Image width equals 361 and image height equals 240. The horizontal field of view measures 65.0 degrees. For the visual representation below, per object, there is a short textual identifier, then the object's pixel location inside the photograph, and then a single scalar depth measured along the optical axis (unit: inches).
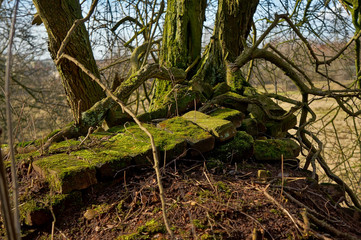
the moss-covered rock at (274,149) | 117.5
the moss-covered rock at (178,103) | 138.5
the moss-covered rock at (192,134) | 101.4
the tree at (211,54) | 154.4
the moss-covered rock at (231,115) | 128.5
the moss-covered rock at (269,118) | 152.0
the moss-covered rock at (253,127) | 138.7
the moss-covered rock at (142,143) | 94.0
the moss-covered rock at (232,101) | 148.3
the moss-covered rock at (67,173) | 78.4
